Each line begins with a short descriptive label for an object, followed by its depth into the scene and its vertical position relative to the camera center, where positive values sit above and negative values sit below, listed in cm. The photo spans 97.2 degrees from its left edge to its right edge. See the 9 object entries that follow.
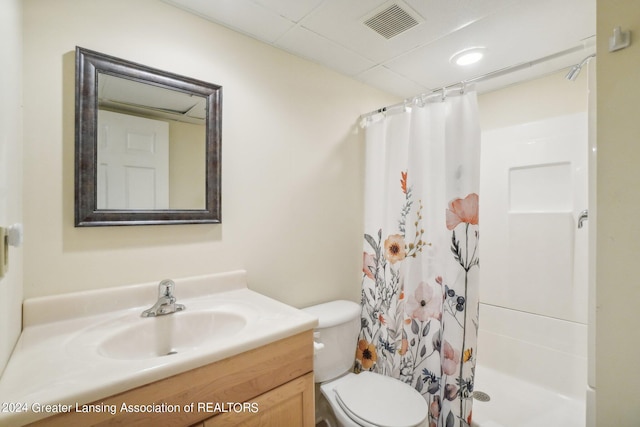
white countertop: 61 -39
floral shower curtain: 139 -23
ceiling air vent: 127 +91
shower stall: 167 -41
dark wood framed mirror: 103 +27
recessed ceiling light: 159 +91
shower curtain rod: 118 +66
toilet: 121 -87
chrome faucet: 106 -36
